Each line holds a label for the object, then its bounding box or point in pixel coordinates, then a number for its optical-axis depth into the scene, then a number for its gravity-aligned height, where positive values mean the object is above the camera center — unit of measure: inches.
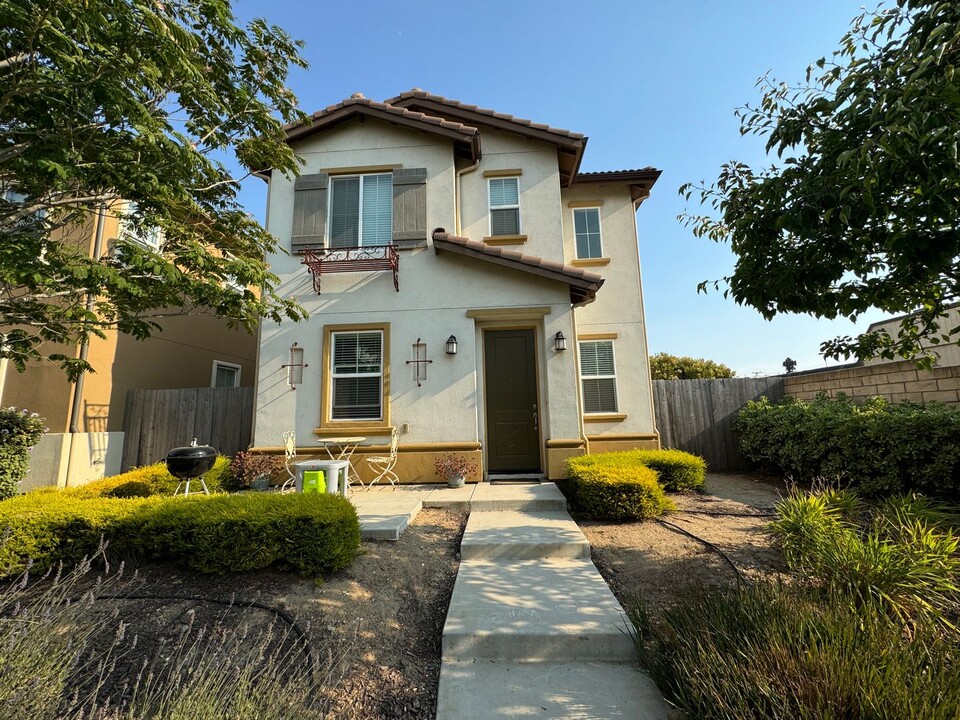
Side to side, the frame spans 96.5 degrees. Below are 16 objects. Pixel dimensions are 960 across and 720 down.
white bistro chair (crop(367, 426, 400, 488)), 297.4 -27.2
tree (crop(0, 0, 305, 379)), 146.2 +116.9
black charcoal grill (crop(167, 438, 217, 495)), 231.3 -17.1
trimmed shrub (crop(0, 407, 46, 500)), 285.4 -6.4
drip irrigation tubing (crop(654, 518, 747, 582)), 154.1 -53.5
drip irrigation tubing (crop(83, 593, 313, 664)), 120.5 -54.6
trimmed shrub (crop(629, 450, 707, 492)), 283.6 -33.6
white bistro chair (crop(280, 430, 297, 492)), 291.4 -19.9
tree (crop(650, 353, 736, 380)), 711.4 +85.1
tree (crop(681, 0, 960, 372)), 109.1 +65.4
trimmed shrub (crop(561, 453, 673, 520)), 220.8 -37.7
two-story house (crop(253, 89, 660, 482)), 310.0 +86.8
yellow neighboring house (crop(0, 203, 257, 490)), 324.8 +34.7
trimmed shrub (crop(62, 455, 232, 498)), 222.0 -29.5
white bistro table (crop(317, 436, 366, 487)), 294.8 -15.0
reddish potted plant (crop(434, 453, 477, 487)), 287.3 -29.4
